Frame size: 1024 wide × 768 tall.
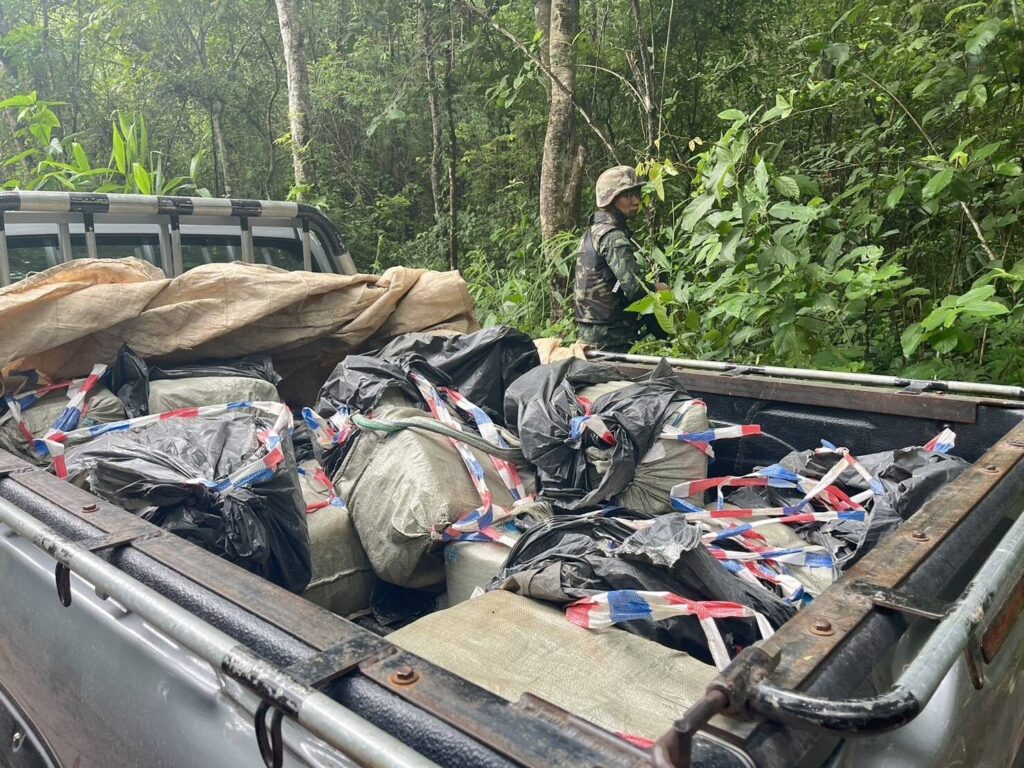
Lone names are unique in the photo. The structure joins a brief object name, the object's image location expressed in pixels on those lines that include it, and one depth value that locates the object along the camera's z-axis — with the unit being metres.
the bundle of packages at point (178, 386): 2.58
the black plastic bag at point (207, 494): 1.84
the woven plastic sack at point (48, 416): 2.40
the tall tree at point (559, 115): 6.34
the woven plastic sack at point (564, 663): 1.21
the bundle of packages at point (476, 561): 1.96
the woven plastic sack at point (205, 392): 2.58
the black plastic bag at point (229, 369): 2.74
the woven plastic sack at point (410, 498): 2.06
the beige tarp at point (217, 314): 2.49
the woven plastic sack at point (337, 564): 2.15
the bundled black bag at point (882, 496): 1.89
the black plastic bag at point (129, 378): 2.59
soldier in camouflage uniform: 4.66
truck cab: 3.12
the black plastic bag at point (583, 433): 2.23
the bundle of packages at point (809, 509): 1.81
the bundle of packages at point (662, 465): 2.28
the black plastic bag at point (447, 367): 2.67
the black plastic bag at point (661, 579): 1.48
